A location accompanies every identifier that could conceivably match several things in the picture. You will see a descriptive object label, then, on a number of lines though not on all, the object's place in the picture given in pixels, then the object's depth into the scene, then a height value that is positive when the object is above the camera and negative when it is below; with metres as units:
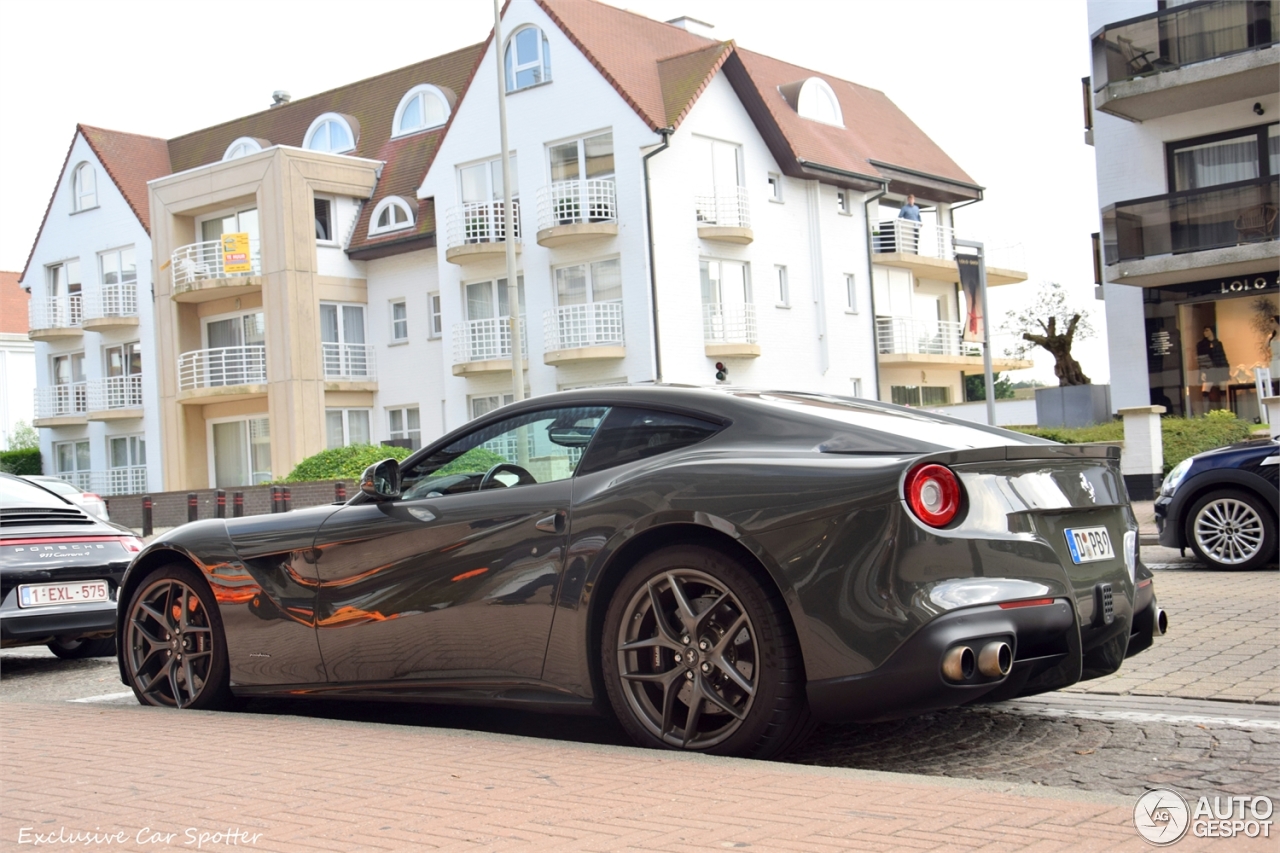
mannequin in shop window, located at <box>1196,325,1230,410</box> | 27.11 +0.62
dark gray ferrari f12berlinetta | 4.39 -0.51
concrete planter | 28.75 +0.02
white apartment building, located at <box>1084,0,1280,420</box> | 25.20 +3.89
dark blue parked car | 11.28 -0.92
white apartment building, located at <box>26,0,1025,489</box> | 32.72 +5.13
